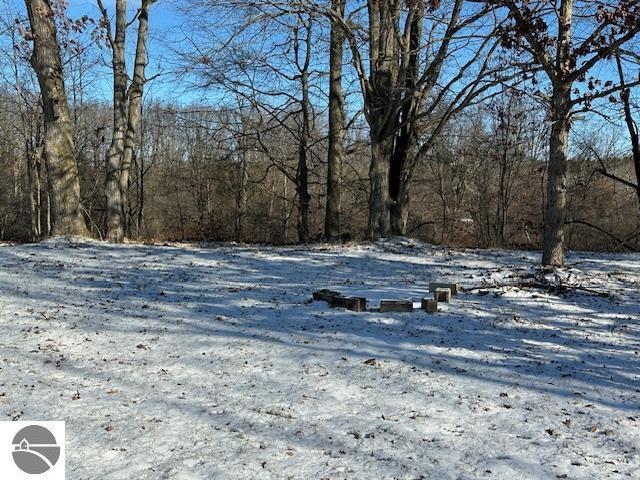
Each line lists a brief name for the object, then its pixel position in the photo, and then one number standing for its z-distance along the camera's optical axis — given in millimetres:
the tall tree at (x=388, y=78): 11539
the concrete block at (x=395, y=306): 6219
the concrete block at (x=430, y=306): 6273
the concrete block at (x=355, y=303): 6281
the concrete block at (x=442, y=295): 6727
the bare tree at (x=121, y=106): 13398
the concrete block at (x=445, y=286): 7199
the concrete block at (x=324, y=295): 6616
